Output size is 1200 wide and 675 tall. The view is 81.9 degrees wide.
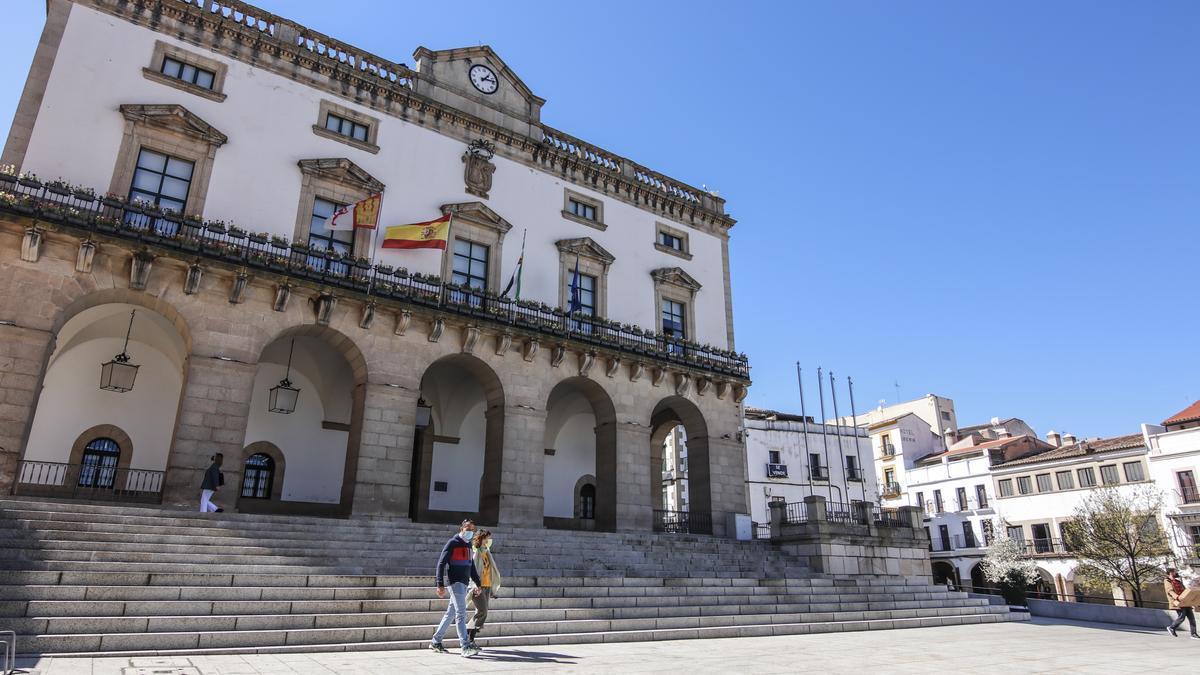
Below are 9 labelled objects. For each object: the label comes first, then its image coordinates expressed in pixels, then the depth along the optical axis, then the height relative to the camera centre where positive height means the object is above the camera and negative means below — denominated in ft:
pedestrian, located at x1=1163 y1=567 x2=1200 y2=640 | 50.11 -2.79
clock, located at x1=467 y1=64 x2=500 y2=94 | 82.23 +55.05
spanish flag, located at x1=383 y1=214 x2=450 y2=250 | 67.77 +30.56
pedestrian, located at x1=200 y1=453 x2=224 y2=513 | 50.31 +5.15
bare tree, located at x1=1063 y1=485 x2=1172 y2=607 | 98.63 +3.57
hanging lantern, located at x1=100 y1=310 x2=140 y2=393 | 56.34 +14.47
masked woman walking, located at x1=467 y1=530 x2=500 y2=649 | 33.39 -0.72
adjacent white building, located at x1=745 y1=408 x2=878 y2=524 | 136.56 +20.12
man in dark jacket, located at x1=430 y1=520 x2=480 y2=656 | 31.12 -0.68
